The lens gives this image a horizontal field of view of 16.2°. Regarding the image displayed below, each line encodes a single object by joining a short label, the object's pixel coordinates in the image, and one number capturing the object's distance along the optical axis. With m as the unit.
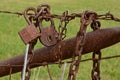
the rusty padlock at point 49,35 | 1.17
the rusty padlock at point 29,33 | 1.11
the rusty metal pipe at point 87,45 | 1.15
